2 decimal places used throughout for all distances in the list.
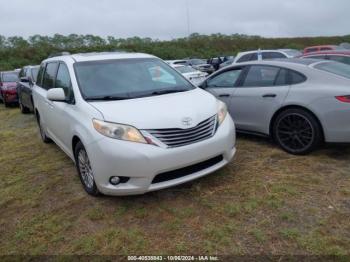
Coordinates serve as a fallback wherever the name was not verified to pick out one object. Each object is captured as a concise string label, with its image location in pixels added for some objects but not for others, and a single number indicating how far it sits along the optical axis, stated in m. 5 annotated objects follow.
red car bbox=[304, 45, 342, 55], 19.30
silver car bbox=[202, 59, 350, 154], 4.65
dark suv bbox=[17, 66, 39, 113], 10.51
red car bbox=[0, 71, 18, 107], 13.51
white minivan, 3.67
